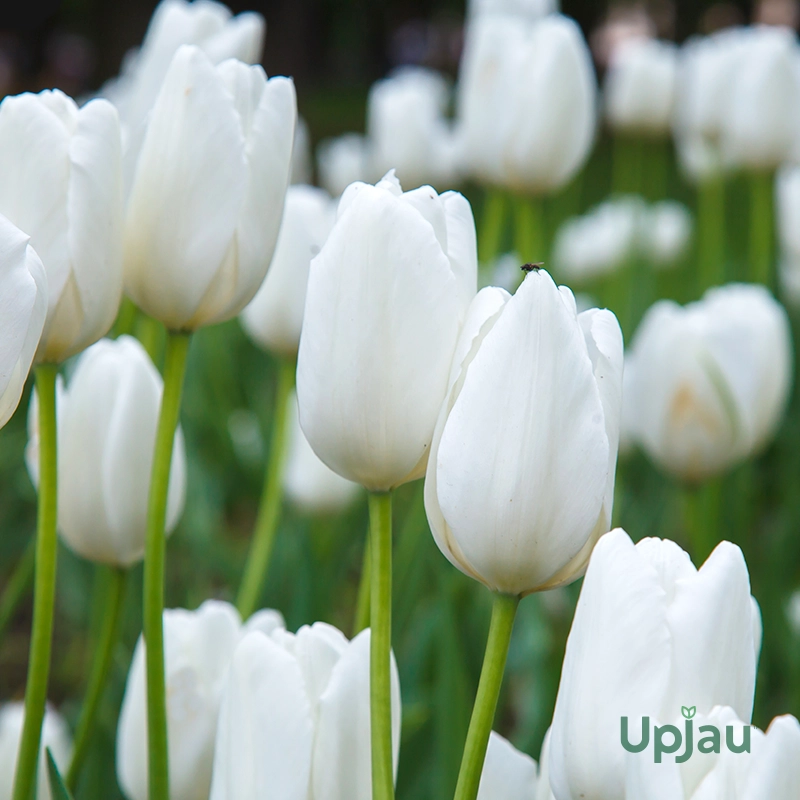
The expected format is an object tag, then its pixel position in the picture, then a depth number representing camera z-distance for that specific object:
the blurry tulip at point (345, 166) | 3.45
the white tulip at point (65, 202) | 1.05
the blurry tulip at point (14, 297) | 1.00
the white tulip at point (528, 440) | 1.00
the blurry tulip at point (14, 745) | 1.17
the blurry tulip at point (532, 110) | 1.60
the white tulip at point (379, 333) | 1.02
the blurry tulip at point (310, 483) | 1.57
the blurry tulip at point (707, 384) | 1.45
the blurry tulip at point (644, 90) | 2.93
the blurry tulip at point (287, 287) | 1.23
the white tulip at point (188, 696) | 1.11
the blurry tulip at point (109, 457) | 1.13
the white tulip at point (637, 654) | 0.99
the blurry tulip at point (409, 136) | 2.63
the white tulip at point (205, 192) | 1.06
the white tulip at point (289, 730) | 1.03
